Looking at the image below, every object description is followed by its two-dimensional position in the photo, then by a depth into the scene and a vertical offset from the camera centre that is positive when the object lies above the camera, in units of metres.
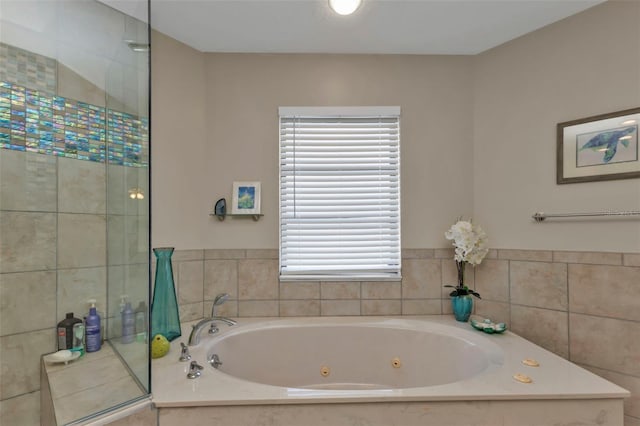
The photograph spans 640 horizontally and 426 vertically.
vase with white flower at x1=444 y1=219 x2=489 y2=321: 1.93 -0.22
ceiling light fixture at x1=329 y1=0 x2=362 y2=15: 1.58 +1.08
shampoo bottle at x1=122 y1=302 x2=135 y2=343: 1.39 -0.48
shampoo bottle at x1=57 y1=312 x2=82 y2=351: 1.44 -0.54
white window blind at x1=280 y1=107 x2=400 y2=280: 2.16 +0.14
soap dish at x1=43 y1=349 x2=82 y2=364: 1.37 -0.62
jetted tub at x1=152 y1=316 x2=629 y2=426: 1.15 -0.71
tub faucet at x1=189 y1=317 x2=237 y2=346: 1.64 -0.61
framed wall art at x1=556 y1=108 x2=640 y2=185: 1.58 +0.37
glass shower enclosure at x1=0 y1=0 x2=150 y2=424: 1.34 +0.11
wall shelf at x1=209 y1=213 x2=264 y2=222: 2.11 +0.01
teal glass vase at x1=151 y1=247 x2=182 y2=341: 1.70 -0.46
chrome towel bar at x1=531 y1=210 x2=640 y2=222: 1.53 +0.01
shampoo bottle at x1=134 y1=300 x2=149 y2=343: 1.32 -0.45
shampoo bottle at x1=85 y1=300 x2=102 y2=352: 1.47 -0.54
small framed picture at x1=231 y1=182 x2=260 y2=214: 2.11 +0.13
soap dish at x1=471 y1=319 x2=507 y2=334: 1.78 -0.63
